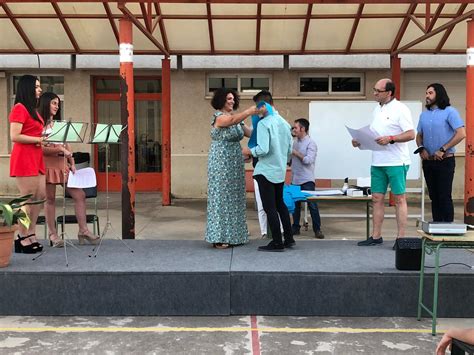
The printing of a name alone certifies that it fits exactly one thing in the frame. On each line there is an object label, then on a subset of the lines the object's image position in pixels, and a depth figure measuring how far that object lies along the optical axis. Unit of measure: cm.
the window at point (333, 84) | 1233
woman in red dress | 490
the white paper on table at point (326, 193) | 701
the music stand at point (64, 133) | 470
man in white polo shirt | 528
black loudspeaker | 432
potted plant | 443
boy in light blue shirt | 507
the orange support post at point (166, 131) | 1097
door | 1284
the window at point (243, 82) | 1241
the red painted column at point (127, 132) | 662
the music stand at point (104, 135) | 505
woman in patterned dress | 522
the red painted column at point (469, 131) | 726
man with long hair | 568
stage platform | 429
